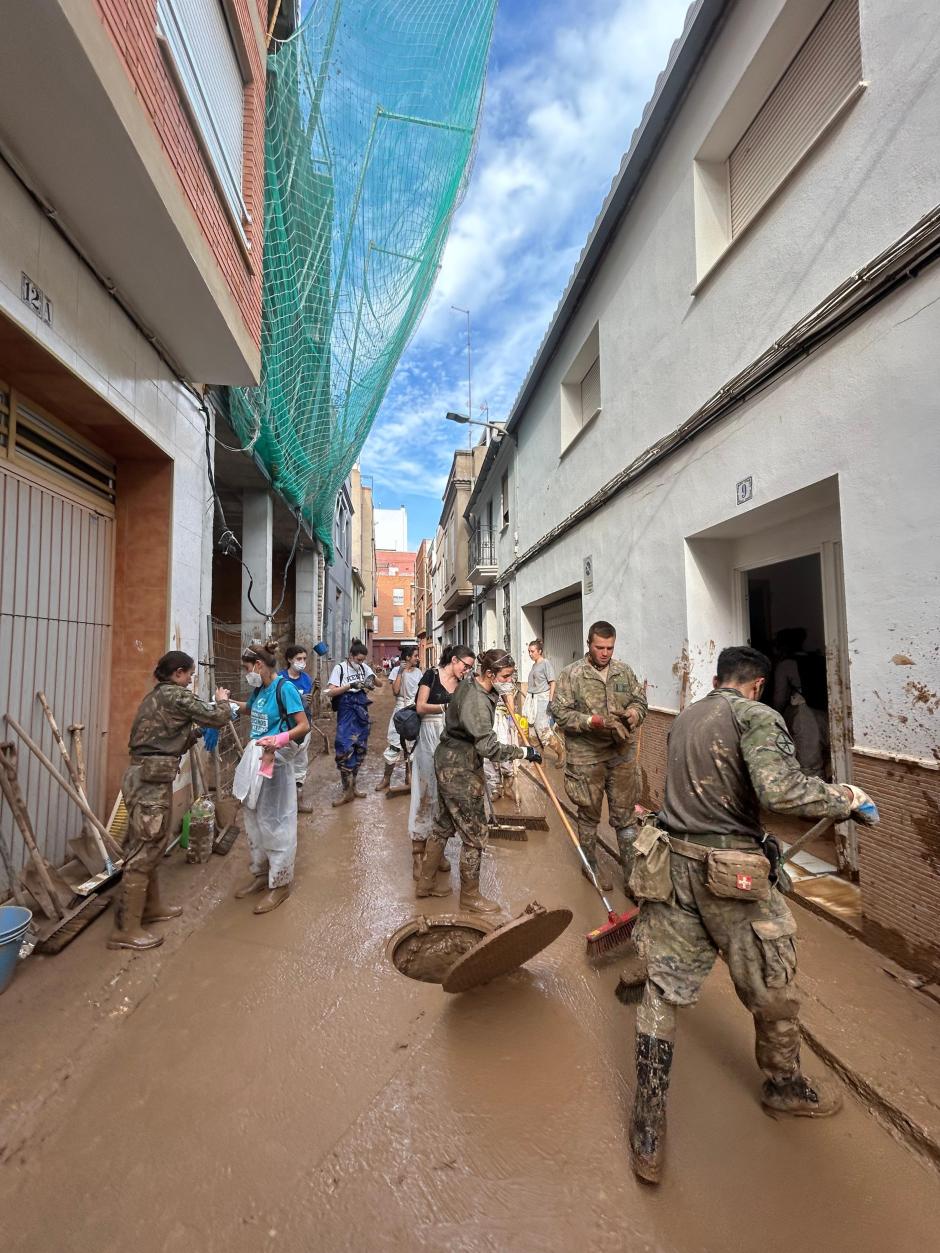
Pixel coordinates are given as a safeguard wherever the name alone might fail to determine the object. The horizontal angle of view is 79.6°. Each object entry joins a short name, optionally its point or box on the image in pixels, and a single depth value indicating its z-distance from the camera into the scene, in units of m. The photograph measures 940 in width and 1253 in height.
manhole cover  2.43
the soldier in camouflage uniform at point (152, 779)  3.30
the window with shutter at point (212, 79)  3.72
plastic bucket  2.74
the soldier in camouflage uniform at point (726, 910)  1.89
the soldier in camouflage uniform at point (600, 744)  3.98
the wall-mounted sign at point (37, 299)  3.03
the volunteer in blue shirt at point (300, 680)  5.94
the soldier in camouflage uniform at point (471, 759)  3.62
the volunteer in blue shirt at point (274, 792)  3.87
